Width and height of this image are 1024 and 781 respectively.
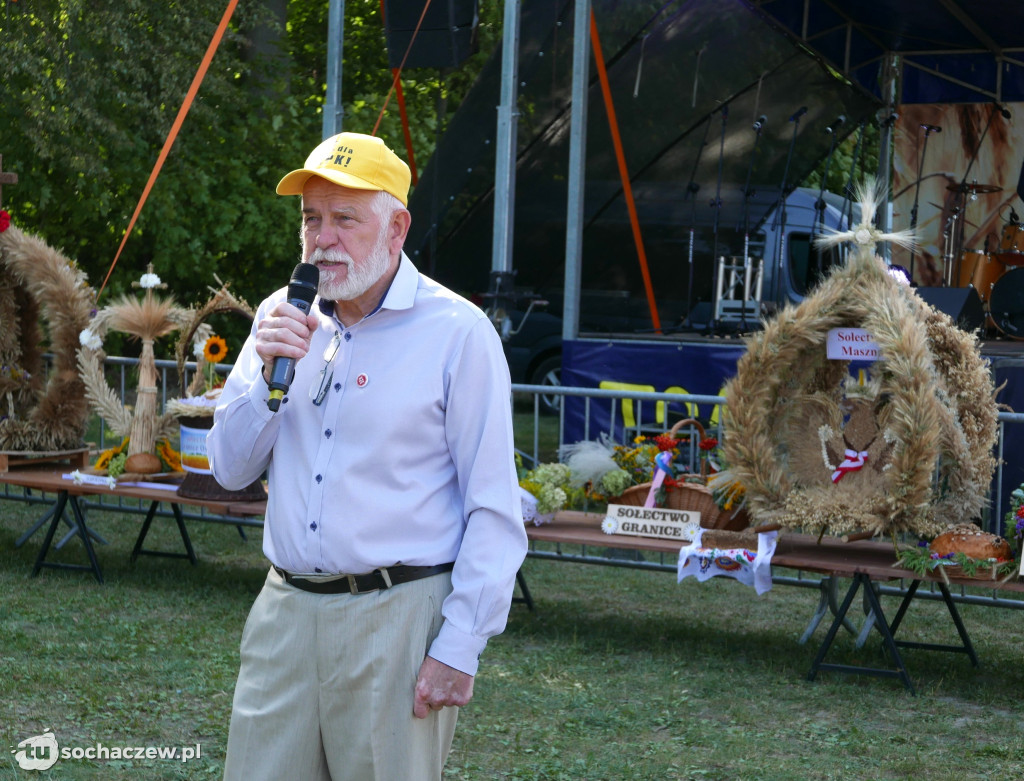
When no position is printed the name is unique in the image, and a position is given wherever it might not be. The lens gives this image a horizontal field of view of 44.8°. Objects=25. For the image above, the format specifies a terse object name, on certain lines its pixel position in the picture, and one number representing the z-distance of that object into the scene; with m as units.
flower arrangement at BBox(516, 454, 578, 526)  5.97
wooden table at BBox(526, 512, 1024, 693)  5.25
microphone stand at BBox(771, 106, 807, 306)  11.95
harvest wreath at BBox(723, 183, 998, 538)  5.11
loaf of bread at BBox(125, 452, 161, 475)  6.85
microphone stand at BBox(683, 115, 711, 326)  11.96
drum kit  11.90
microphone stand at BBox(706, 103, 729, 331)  11.82
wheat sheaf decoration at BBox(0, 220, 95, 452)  7.11
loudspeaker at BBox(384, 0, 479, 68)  9.87
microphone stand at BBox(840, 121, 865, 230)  12.26
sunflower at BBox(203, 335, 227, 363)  6.67
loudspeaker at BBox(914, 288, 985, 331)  9.20
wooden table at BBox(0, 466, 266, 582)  6.39
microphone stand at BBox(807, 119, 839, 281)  12.01
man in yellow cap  2.45
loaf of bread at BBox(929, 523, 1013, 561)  5.01
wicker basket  5.73
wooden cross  7.19
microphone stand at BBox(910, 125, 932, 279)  13.75
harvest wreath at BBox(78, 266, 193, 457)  6.84
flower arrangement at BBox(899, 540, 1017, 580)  4.97
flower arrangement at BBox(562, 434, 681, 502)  6.02
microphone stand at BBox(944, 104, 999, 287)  13.20
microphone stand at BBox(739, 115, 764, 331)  10.59
